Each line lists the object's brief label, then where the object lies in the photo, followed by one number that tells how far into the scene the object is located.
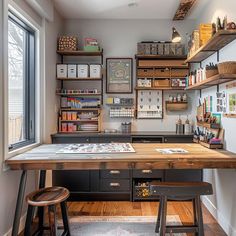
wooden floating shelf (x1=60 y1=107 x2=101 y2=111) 3.15
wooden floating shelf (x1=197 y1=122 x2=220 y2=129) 2.28
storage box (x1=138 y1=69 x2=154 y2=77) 3.21
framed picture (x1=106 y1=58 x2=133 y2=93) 3.28
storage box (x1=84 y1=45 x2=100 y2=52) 3.08
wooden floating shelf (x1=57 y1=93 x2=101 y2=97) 3.14
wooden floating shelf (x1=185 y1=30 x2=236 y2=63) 1.84
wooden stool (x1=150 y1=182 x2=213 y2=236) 1.72
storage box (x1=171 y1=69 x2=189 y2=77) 3.20
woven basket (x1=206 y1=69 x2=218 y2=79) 2.02
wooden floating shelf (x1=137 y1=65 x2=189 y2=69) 3.18
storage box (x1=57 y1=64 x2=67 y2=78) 3.04
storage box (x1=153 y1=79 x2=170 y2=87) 3.20
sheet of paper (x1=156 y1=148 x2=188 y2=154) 1.96
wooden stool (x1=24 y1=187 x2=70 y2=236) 1.64
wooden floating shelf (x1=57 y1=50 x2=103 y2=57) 3.06
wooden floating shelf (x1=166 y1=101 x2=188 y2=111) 3.25
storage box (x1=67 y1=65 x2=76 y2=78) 3.05
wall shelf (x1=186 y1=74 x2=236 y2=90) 1.81
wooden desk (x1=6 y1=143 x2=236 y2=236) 1.75
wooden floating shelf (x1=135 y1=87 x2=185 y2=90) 3.16
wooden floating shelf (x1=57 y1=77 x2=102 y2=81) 3.10
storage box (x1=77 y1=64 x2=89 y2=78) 3.06
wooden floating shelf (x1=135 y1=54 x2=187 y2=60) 3.10
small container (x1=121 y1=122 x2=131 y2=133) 3.22
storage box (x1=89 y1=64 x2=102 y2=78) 3.06
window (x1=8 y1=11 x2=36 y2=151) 2.09
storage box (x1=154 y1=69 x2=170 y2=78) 3.20
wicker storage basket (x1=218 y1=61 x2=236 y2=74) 1.82
